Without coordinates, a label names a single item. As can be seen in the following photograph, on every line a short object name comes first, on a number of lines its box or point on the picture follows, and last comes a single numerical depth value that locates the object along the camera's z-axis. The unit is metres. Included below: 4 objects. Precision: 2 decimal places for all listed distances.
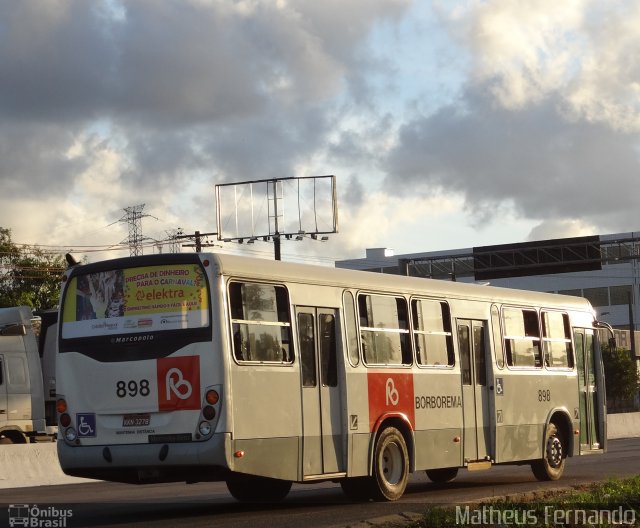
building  59.34
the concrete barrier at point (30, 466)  24.84
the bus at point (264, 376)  14.57
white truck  29.22
